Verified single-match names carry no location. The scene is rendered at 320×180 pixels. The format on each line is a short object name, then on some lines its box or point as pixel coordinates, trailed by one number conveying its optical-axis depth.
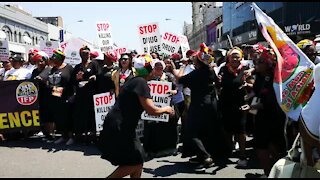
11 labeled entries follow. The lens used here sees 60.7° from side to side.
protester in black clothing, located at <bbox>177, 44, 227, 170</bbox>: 4.00
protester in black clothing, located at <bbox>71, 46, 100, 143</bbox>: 5.17
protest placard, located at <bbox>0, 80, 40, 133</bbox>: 5.49
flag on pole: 2.24
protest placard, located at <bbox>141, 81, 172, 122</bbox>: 4.46
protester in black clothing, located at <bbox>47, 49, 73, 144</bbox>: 5.32
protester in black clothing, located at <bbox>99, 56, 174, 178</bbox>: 2.84
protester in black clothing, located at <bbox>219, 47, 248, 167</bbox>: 4.14
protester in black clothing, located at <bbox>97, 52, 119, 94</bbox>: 4.99
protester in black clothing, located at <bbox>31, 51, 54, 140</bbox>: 5.52
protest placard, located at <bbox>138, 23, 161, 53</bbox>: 6.51
